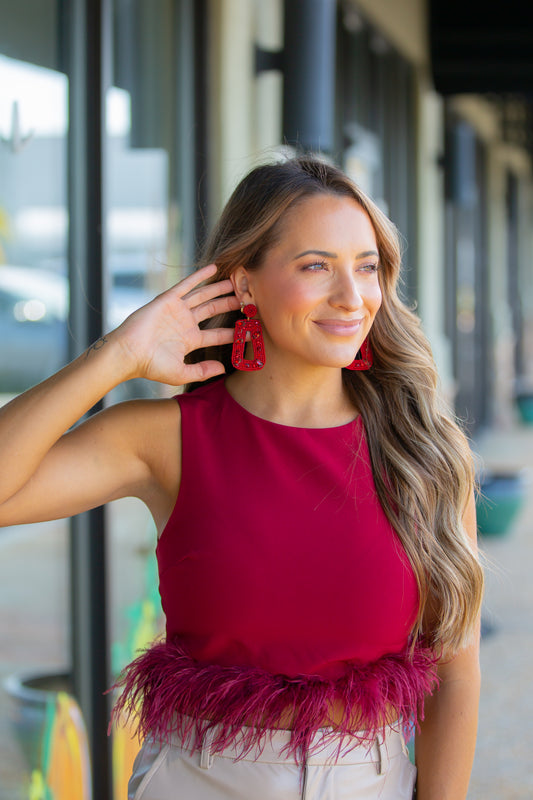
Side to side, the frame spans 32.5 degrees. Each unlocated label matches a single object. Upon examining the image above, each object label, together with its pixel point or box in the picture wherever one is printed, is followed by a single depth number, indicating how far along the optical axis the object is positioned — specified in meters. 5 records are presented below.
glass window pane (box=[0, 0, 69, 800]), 2.43
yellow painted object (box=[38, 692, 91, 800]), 2.71
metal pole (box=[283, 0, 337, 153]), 3.09
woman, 1.54
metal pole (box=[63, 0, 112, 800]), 2.74
